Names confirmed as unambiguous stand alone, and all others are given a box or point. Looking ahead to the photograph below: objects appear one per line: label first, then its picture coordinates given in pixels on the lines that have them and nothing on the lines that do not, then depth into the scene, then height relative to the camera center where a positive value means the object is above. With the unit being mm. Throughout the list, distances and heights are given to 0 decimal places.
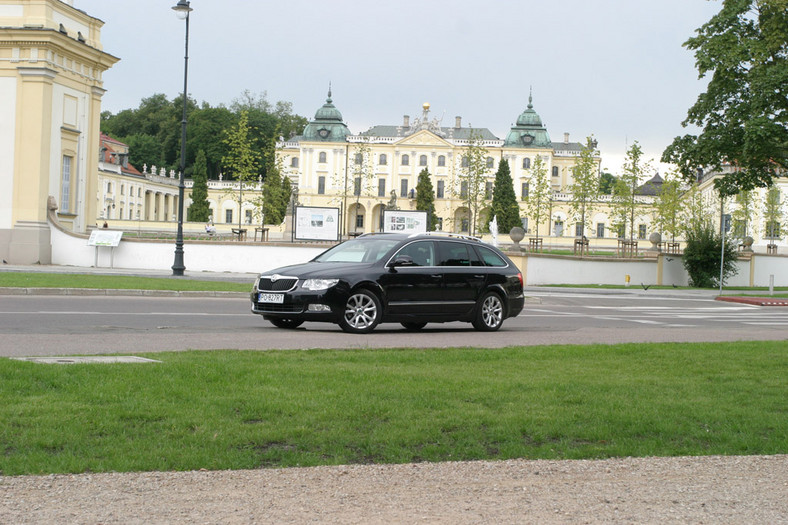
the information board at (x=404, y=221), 40906 +997
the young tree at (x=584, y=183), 72562 +5207
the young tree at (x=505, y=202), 103188 +5162
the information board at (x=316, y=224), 41344 +727
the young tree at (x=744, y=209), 70125 +3547
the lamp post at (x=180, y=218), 33031 +631
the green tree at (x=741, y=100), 32875 +5800
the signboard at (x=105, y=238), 37372 -202
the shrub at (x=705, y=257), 44688 -145
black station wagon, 14336 -680
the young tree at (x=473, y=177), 78688 +5901
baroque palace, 35812 +5989
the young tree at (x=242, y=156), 60162 +5193
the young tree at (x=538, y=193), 79706 +4711
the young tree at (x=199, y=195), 101750 +4442
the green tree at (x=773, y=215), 75250 +3336
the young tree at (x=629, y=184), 69688 +5157
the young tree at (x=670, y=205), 69500 +3547
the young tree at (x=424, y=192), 119688 +6621
